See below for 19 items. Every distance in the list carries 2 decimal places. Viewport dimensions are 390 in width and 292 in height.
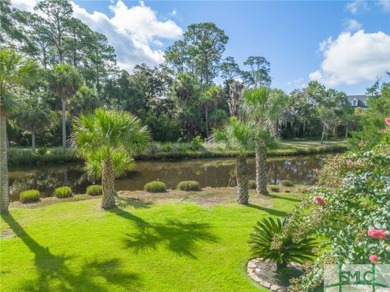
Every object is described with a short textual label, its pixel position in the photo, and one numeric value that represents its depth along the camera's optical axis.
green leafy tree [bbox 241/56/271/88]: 54.19
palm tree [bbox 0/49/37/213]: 8.72
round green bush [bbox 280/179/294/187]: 14.96
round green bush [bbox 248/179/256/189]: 14.16
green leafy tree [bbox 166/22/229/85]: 45.91
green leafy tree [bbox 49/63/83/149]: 24.97
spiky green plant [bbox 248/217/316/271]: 5.32
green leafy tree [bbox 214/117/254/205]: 10.30
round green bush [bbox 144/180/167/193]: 13.11
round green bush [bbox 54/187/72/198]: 12.52
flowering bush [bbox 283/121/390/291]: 2.41
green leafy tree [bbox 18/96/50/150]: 25.47
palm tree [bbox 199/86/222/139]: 35.66
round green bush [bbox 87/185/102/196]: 13.18
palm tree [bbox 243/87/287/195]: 11.59
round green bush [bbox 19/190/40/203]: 11.52
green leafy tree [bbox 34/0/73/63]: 36.41
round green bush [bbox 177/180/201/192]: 13.42
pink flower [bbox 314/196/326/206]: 2.95
